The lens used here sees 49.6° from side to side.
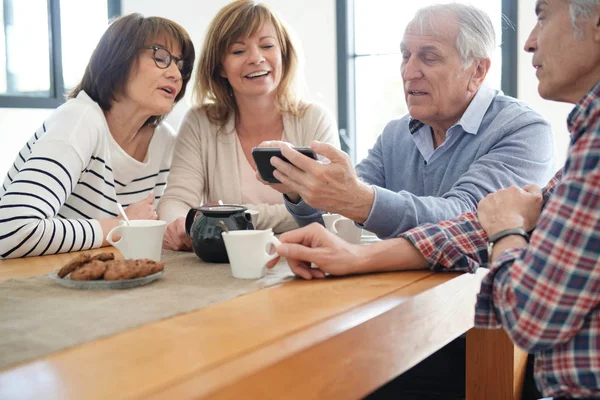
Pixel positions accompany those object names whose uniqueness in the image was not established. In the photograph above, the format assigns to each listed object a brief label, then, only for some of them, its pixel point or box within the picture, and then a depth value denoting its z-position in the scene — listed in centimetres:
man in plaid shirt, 82
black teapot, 136
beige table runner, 83
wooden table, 69
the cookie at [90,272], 113
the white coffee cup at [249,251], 120
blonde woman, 210
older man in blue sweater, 138
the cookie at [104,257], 123
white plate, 112
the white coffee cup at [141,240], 131
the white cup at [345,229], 148
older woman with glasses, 156
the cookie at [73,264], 117
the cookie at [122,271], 112
